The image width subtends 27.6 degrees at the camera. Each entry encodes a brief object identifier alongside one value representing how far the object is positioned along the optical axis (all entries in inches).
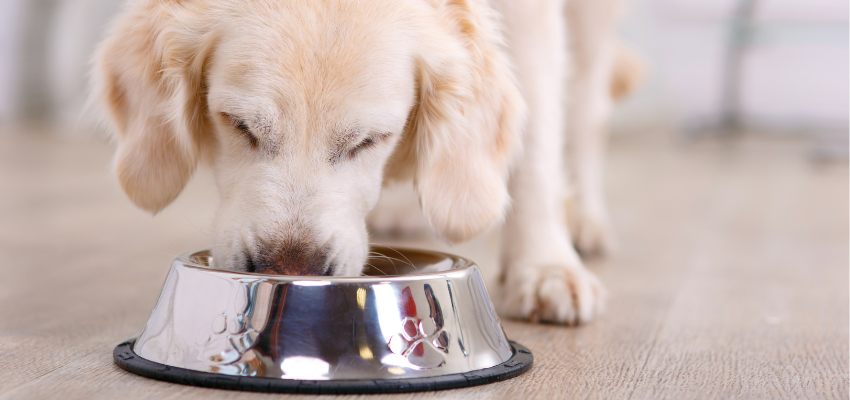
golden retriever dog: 36.9
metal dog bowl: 34.4
